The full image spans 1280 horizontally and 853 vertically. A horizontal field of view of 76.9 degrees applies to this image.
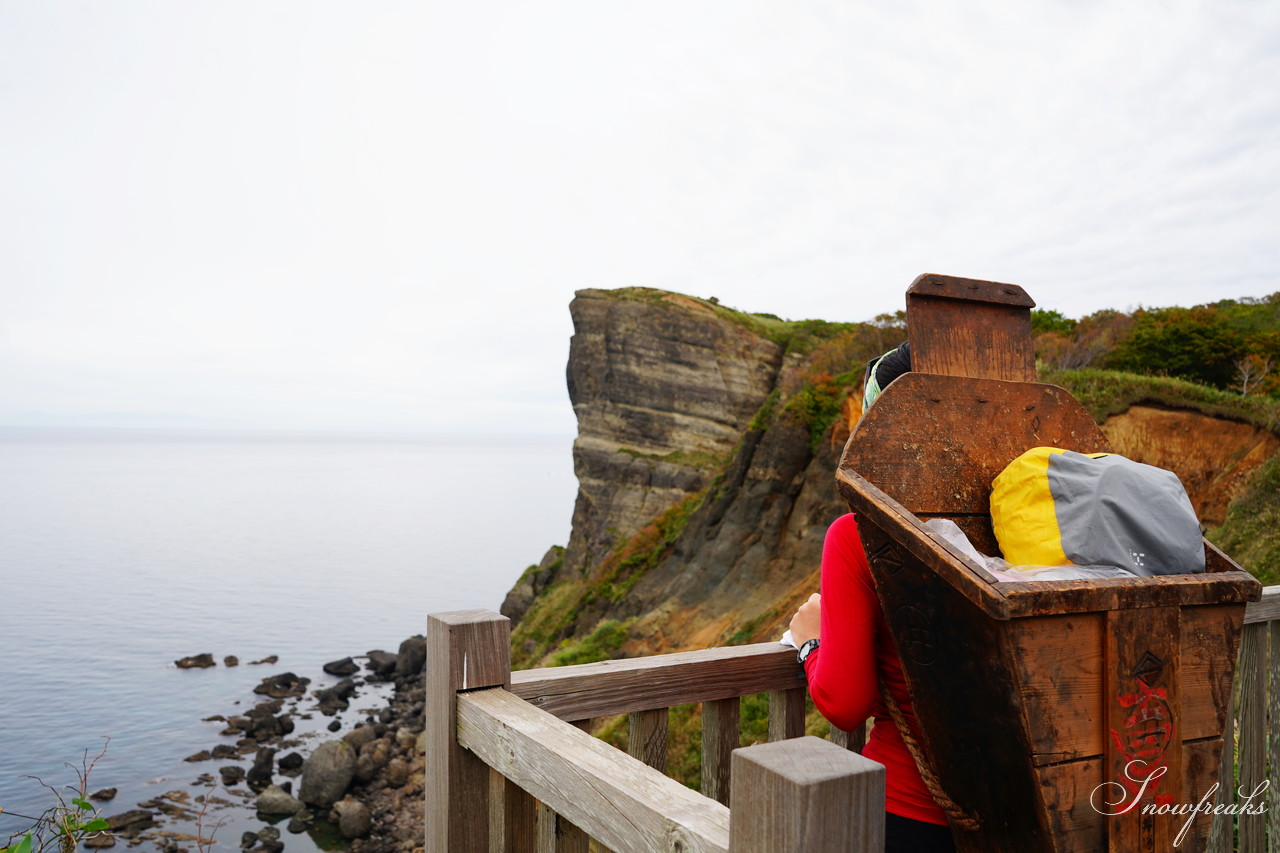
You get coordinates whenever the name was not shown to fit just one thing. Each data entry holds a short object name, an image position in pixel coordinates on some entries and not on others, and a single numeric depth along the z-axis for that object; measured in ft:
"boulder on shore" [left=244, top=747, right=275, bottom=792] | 78.33
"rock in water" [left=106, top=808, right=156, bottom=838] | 66.54
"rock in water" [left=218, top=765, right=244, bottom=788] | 79.77
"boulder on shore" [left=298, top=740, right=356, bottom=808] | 73.10
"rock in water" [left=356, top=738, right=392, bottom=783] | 77.22
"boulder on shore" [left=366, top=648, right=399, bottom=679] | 122.93
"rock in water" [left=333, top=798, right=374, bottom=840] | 67.15
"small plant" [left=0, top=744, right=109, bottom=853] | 8.11
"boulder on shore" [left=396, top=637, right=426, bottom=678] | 120.26
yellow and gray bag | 4.79
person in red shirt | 6.00
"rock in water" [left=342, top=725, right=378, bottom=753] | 83.87
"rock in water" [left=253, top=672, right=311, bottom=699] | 109.91
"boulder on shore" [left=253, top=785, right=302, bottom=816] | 71.51
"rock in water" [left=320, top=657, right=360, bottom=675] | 120.57
